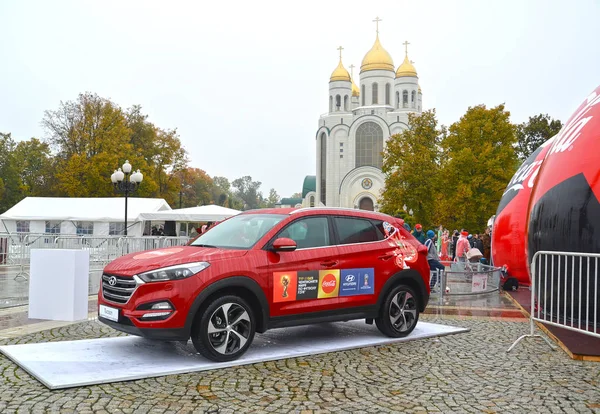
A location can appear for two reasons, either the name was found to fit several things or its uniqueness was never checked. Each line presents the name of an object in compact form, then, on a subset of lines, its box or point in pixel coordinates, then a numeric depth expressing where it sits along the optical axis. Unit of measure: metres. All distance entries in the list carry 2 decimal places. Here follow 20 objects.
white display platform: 6.21
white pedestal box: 9.76
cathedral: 87.81
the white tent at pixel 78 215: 29.97
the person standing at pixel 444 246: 29.69
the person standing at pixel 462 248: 20.44
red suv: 6.63
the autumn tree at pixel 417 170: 49.41
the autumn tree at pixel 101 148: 46.34
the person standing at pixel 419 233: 16.64
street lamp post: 26.39
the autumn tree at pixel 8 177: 66.94
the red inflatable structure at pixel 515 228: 15.38
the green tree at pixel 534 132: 69.19
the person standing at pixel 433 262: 14.77
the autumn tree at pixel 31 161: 64.19
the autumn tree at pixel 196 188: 78.24
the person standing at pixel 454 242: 30.68
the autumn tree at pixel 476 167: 41.06
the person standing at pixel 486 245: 25.93
